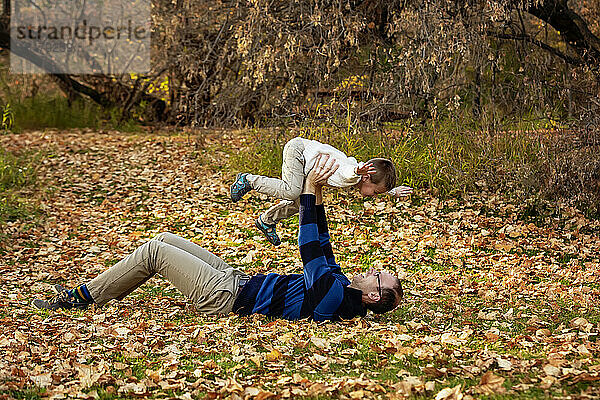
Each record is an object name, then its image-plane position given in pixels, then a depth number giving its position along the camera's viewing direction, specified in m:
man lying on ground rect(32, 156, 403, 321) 8.36
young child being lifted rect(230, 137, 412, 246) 9.31
